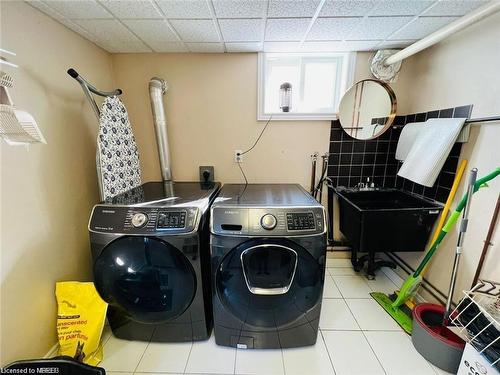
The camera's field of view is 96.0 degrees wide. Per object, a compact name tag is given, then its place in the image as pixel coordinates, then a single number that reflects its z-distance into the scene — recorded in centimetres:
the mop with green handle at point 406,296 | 134
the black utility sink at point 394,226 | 160
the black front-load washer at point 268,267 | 117
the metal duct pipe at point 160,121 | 179
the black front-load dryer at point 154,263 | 119
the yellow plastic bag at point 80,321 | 127
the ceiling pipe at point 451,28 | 106
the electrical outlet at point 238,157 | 205
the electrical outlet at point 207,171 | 206
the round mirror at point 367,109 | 194
